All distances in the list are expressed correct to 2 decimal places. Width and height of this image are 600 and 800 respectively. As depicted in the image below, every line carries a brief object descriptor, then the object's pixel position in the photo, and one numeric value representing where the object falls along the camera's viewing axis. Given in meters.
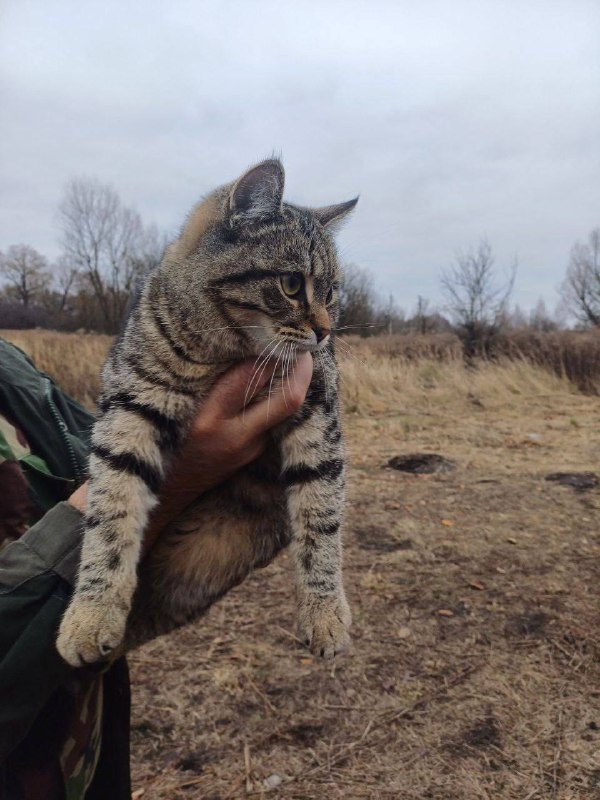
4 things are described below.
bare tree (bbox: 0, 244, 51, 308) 28.14
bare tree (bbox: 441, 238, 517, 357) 16.62
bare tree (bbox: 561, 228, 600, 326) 29.94
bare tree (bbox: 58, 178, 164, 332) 15.79
